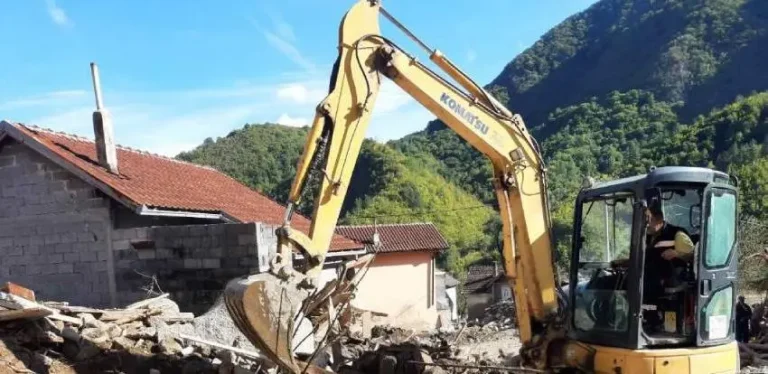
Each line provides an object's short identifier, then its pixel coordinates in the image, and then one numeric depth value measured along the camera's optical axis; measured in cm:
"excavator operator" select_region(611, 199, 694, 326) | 616
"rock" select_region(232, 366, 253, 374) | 748
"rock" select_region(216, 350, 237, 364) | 774
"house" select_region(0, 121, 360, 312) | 1012
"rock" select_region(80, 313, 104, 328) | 823
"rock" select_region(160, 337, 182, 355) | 813
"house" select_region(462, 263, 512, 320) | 3847
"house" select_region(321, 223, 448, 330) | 2370
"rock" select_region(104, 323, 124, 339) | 823
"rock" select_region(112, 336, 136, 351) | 797
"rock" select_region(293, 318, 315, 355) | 831
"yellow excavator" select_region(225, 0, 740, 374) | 592
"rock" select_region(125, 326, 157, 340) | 834
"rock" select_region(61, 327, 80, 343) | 793
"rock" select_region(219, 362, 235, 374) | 754
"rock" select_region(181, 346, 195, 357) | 818
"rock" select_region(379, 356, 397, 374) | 818
